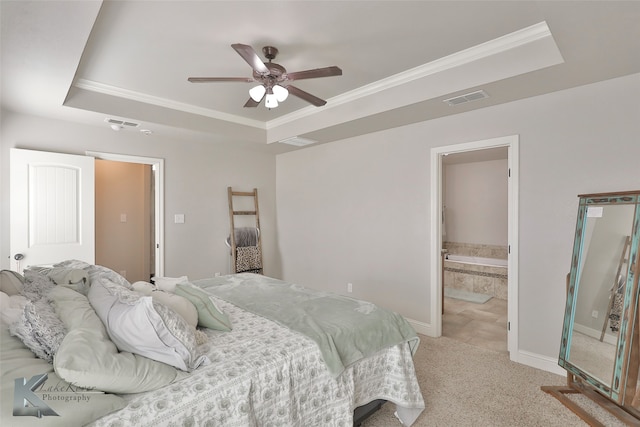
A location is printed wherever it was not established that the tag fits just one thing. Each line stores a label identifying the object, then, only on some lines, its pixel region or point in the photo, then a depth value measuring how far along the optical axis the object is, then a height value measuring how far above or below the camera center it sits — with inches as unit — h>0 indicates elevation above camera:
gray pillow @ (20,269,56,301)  60.1 -14.8
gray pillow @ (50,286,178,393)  43.2 -21.4
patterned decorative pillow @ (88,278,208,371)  52.7 -20.3
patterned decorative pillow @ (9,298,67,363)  47.9 -18.3
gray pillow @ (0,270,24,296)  59.3 -13.8
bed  43.1 -26.7
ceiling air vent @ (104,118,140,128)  134.1 +38.3
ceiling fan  86.5 +38.2
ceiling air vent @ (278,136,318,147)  171.2 +38.9
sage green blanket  71.0 -26.7
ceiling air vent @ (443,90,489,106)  108.2 +40.2
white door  122.6 +1.5
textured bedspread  47.1 -30.4
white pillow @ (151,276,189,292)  85.5 -19.8
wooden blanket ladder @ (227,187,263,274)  187.9 -18.7
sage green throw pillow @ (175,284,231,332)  72.7 -23.4
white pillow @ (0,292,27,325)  51.3 -16.0
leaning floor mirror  78.9 -26.7
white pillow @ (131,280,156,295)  77.2 -18.9
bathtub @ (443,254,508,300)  203.9 -42.2
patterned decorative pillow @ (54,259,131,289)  75.3 -15.0
